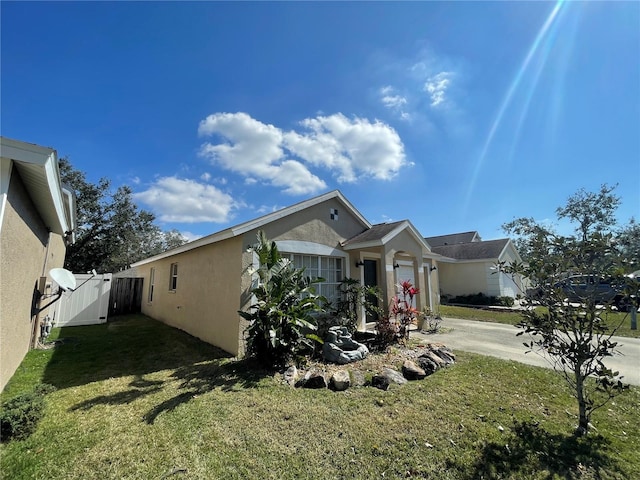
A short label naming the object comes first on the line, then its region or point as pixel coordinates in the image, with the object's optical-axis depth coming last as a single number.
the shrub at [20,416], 3.84
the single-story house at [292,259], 8.08
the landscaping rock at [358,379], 5.96
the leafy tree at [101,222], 24.33
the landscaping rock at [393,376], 6.01
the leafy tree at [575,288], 4.04
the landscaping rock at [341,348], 7.39
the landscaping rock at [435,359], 7.04
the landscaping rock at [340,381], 5.73
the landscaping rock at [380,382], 5.80
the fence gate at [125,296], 16.84
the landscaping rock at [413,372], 6.31
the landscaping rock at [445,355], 7.35
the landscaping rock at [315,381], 5.86
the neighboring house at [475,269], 22.29
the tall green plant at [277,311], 6.71
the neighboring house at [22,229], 3.99
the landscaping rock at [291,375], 6.09
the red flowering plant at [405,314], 9.10
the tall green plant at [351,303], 9.46
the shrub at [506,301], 20.36
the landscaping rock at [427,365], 6.68
